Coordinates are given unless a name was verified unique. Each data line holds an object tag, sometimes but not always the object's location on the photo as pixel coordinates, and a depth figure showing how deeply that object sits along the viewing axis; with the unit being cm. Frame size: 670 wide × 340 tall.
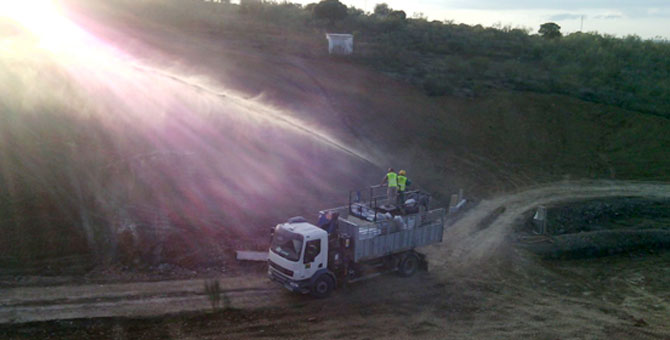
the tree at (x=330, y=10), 6656
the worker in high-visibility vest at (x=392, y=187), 2181
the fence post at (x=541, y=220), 2767
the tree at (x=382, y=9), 8850
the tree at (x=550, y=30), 8190
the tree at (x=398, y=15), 7866
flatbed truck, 1784
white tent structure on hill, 5175
